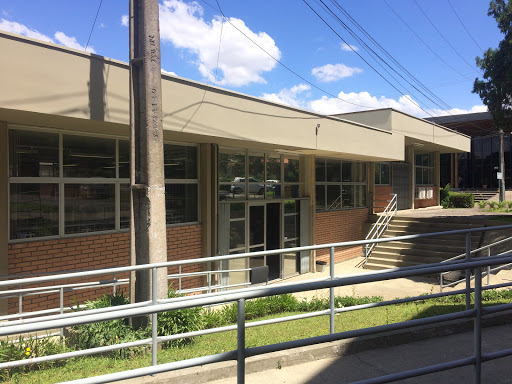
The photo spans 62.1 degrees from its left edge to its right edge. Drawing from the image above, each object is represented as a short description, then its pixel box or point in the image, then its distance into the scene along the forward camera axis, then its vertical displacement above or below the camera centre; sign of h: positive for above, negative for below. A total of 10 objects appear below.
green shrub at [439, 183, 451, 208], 28.33 -0.44
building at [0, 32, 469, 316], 6.47 +0.61
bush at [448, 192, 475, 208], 27.47 -0.76
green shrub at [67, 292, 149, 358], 4.85 -1.68
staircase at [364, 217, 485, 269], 14.62 -2.00
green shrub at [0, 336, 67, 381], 4.32 -1.73
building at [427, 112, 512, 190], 42.66 +2.70
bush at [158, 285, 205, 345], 5.31 -1.66
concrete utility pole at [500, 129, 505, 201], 29.05 +0.51
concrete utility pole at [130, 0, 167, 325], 5.44 +0.49
